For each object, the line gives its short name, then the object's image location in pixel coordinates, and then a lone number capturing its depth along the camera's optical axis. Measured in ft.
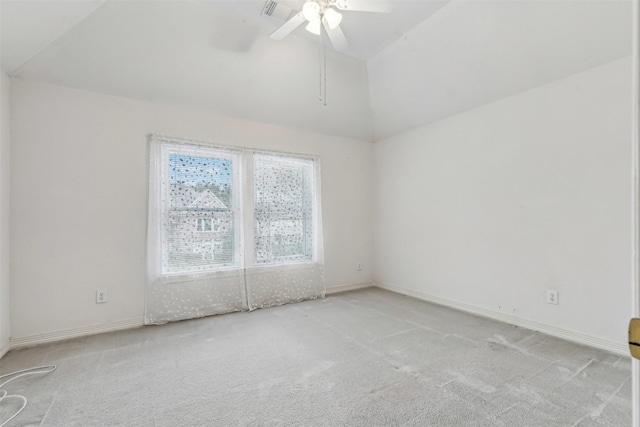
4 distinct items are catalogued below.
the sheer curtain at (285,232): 12.15
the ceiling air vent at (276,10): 7.97
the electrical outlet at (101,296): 9.34
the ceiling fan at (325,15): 7.06
